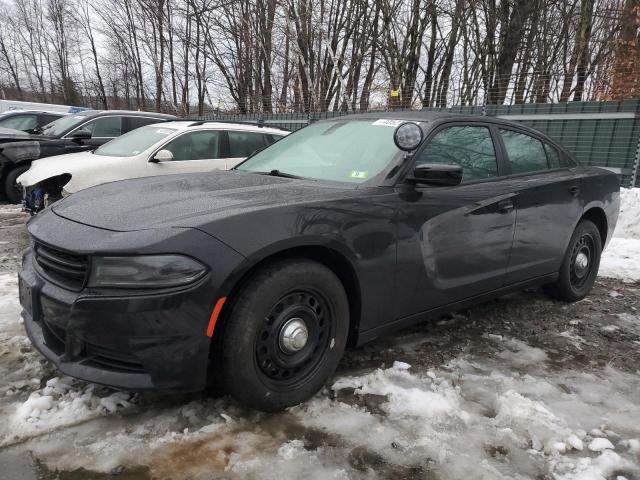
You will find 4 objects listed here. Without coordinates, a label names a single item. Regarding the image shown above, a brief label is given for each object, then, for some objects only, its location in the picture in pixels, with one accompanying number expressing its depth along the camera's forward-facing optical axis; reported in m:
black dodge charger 1.95
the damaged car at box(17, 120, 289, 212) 5.64
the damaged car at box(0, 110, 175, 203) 7.50
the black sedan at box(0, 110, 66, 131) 11.02
